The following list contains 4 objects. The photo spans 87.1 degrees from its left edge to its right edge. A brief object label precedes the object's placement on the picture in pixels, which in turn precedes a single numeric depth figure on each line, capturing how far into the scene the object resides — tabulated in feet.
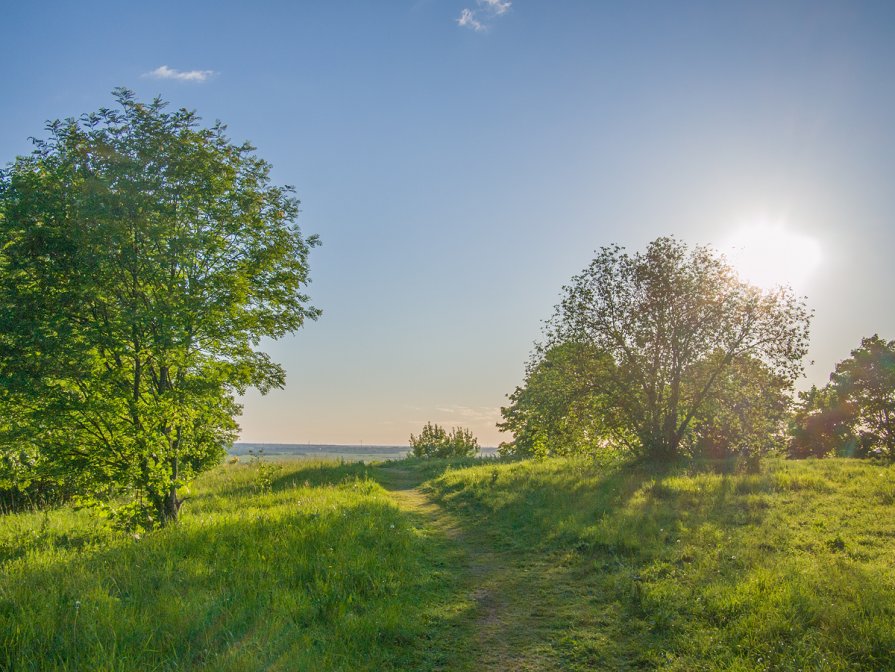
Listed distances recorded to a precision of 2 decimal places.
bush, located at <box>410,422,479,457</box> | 181.37
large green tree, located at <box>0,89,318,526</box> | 34.86
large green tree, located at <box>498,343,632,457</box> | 76.18
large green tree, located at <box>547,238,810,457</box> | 72.49
